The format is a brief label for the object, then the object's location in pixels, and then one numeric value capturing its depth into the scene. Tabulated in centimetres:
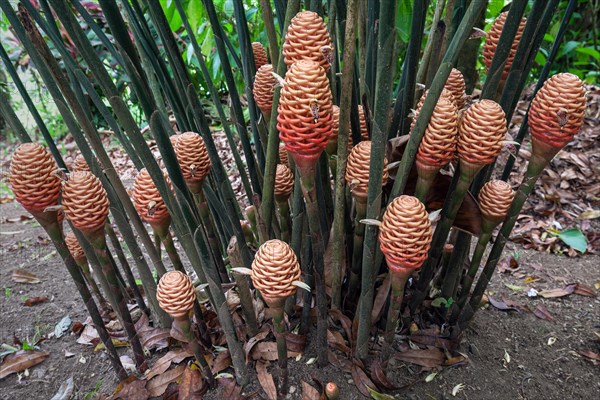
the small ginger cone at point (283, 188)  113
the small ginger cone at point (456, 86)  112
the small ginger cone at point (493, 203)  98
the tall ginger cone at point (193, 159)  103
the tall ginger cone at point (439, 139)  84
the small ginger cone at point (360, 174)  92
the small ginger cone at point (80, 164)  128
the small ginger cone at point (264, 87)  102
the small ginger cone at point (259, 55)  130
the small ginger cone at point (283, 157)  128
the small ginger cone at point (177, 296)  93
